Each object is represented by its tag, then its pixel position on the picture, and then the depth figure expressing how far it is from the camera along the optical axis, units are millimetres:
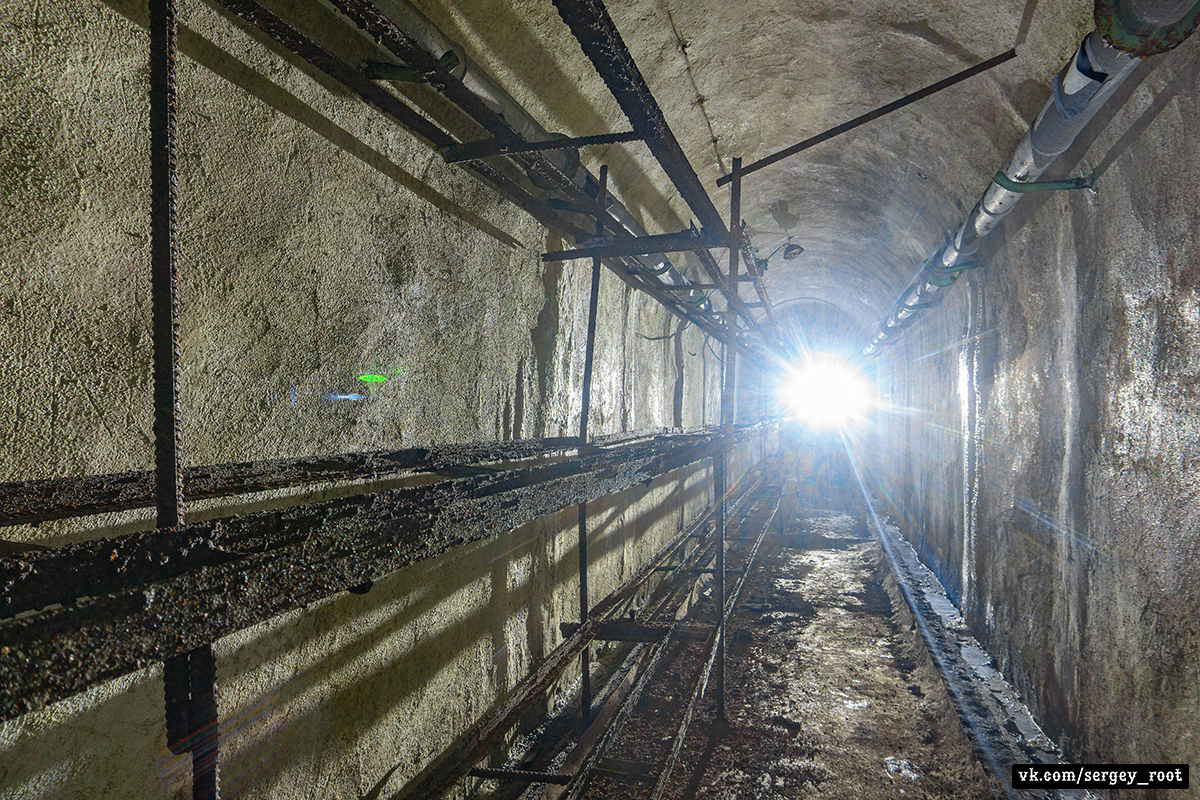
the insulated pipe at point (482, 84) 2439
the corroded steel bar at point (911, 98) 3580
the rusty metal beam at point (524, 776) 2806
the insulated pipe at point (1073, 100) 2156
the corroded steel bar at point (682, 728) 3166
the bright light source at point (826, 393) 23297
